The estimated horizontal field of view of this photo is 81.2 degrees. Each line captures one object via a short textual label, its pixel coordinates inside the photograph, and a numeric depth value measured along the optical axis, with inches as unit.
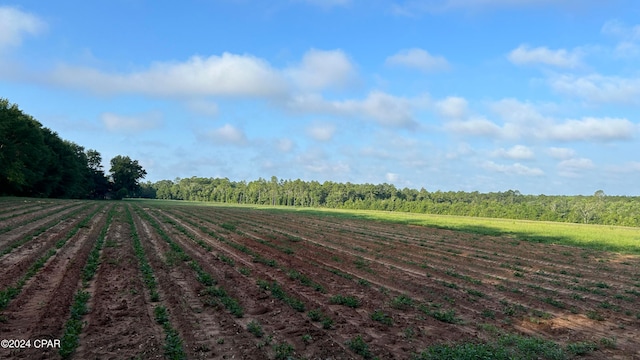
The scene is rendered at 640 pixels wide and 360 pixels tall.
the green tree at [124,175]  4552.2
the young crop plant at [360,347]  251.5
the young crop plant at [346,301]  372.2
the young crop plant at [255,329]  277.3
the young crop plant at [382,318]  323.5
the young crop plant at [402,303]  376.7
